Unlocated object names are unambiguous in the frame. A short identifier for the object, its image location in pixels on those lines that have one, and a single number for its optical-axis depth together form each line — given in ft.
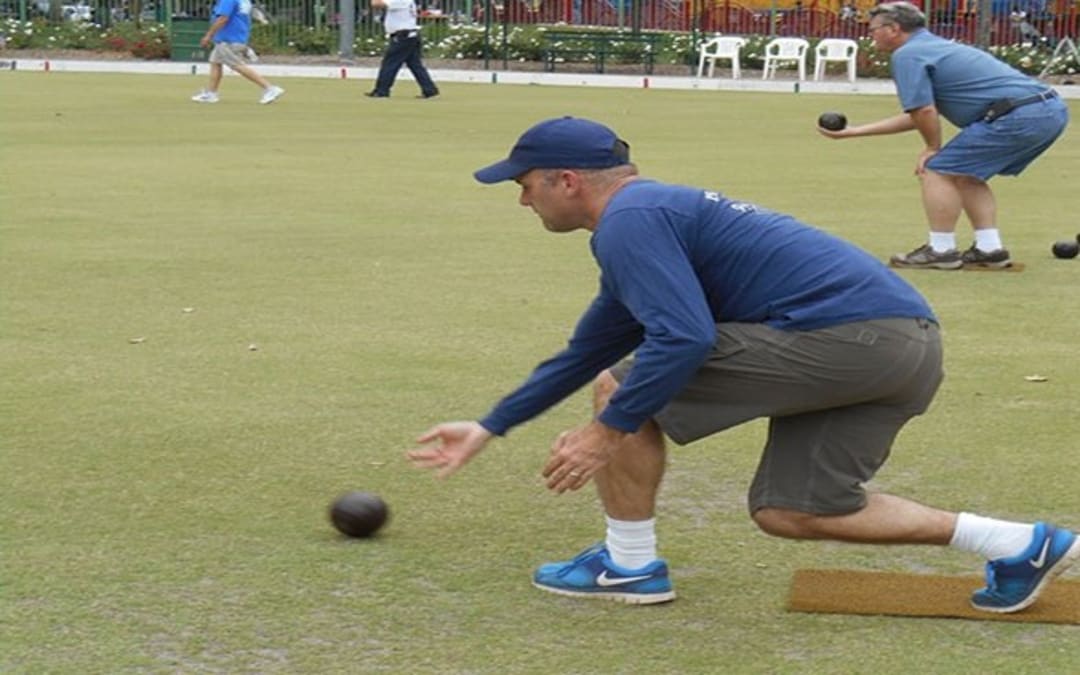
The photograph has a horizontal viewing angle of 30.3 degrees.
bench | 138.41
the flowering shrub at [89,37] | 146.61
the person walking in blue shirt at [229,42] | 94.84
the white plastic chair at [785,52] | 133.49
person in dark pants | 102.94
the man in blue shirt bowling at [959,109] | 39.17
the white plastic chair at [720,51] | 133.18
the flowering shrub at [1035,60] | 129.39
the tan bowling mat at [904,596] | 18.16
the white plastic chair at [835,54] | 130.11
